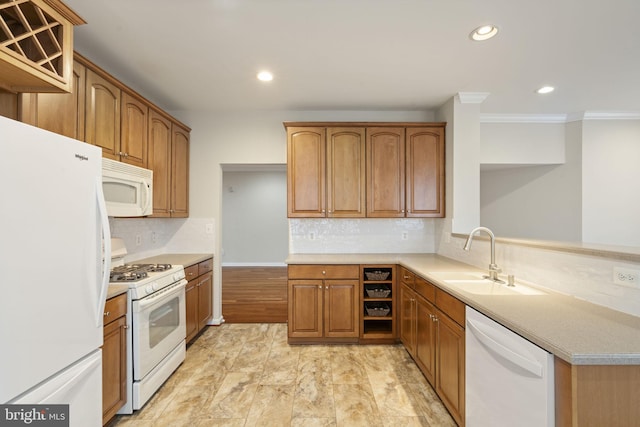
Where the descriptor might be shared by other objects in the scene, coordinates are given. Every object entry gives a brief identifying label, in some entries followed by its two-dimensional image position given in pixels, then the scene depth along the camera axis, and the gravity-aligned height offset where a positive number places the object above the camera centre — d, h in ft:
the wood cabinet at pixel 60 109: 5.02 +2.02
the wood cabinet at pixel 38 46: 4.22 +2.71
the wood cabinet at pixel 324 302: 9.74 -2.90
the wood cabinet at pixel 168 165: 9.17 +1.76
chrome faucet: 6.83 -1.19
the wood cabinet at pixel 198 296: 9.49 -2.84
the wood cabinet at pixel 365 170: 10.53 +1.69
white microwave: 6.70 +0.68
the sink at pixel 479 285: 5.94 -1.54
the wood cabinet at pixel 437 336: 5.66 -2.85
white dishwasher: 3.54 -2.29
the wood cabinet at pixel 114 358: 5.71 -2.93
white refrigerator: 3.51 -0.77
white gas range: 6.41 -2.65
